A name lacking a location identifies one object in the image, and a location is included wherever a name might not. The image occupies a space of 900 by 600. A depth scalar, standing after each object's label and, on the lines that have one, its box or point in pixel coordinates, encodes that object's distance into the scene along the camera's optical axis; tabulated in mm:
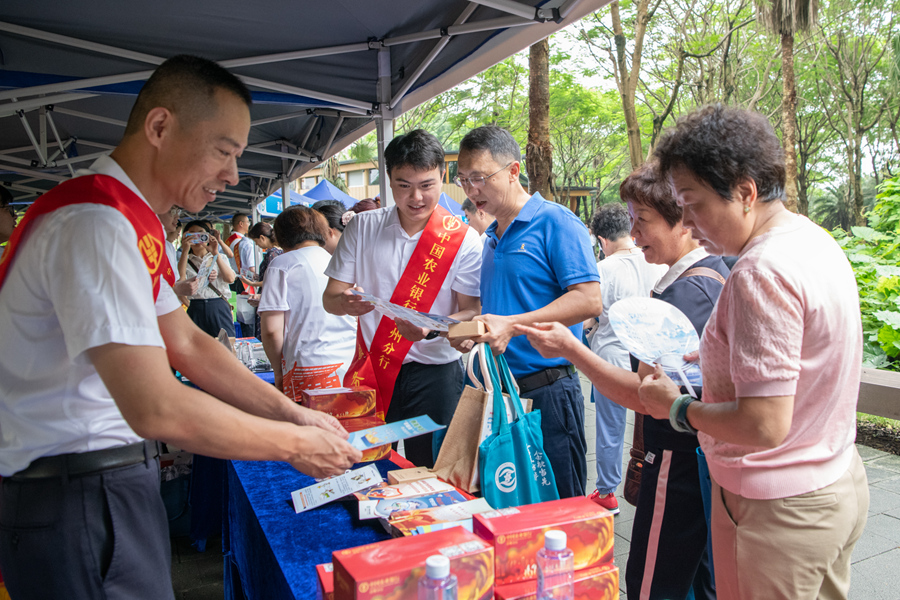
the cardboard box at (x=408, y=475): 1835
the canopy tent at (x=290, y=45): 2990
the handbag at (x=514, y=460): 1655
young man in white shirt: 2607
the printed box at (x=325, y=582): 1179
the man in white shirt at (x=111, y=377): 1072
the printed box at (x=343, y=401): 2305
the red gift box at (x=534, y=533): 1147
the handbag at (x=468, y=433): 1724
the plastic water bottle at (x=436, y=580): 963
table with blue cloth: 1479
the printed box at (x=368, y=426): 2162
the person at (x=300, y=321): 3248
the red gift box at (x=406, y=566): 1002
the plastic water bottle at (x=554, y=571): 1087
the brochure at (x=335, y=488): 1786
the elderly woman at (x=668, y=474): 1679
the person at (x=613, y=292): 3740
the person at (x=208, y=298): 6566
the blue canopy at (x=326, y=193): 11455
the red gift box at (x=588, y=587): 1136
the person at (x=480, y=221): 4595
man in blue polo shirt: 2193
